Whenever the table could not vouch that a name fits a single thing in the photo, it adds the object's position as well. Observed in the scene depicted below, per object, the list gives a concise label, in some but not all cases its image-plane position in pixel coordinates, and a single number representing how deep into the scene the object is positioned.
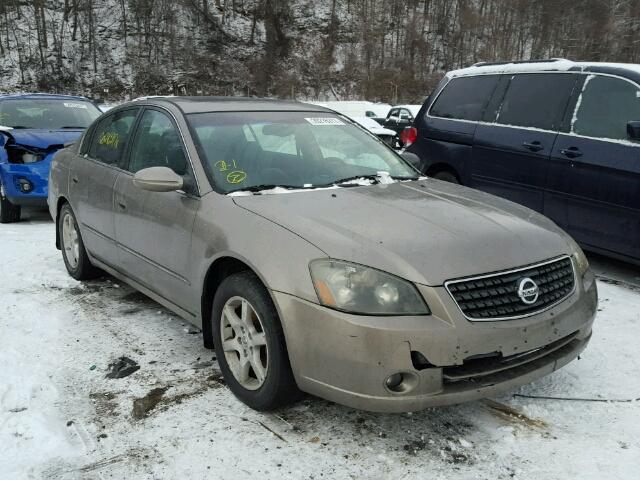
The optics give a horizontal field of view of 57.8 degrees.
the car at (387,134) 16.51
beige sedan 2.42
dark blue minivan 4.76
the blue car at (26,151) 7.23
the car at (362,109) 27.02
